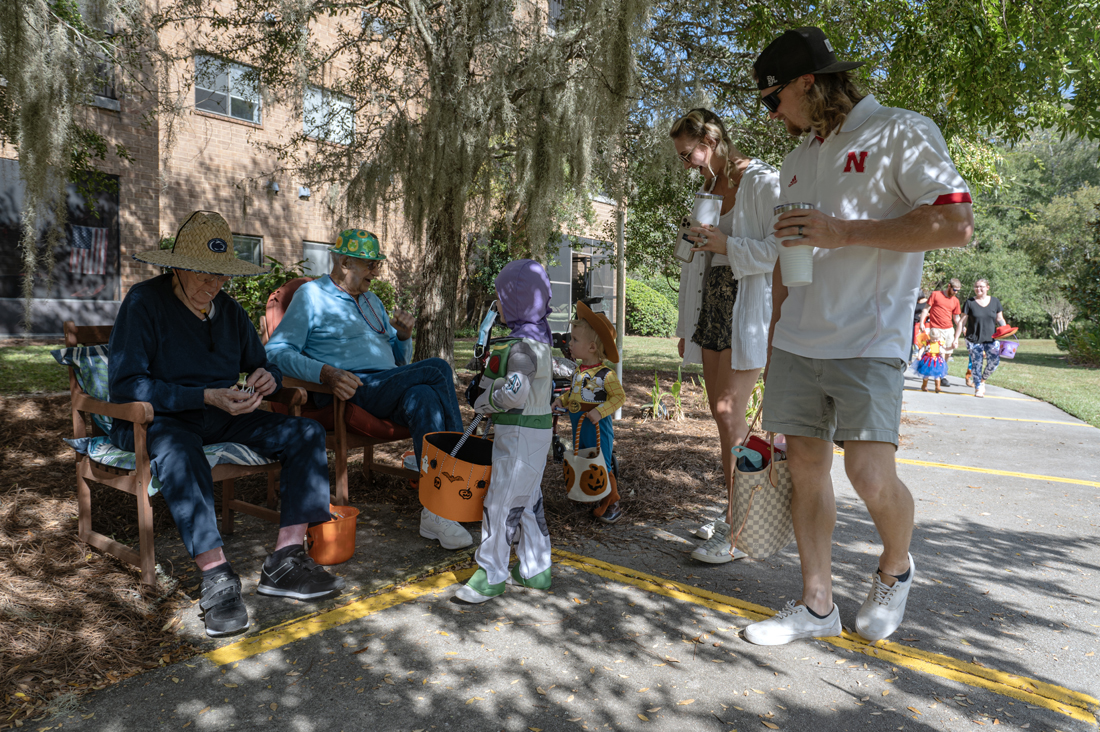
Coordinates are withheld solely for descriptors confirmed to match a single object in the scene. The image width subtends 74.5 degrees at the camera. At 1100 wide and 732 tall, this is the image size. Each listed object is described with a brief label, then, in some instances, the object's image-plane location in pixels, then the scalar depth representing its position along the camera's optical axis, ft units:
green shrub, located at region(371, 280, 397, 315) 39.05
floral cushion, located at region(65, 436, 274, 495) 9.91
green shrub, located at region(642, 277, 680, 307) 86.43
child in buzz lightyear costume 9.81
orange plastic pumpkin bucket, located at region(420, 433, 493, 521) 10.11
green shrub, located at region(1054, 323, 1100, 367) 62.18
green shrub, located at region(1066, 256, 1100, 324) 64.23
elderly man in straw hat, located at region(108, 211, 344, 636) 9.17
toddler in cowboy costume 13.21
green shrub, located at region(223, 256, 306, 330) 25.22
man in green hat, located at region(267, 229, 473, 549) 12.49
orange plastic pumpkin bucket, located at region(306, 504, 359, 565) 10.66
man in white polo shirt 7.86
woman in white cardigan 10.52
